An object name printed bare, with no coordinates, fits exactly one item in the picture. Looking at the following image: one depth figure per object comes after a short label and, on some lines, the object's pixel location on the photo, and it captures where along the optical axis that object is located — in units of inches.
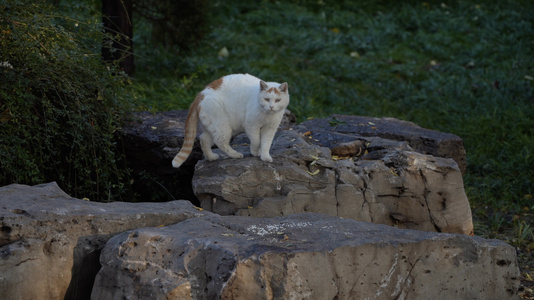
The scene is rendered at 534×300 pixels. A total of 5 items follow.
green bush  365.7
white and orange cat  374.8
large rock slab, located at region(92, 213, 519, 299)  253.1
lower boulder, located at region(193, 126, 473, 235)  362.3
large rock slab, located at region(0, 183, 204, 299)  265.0
